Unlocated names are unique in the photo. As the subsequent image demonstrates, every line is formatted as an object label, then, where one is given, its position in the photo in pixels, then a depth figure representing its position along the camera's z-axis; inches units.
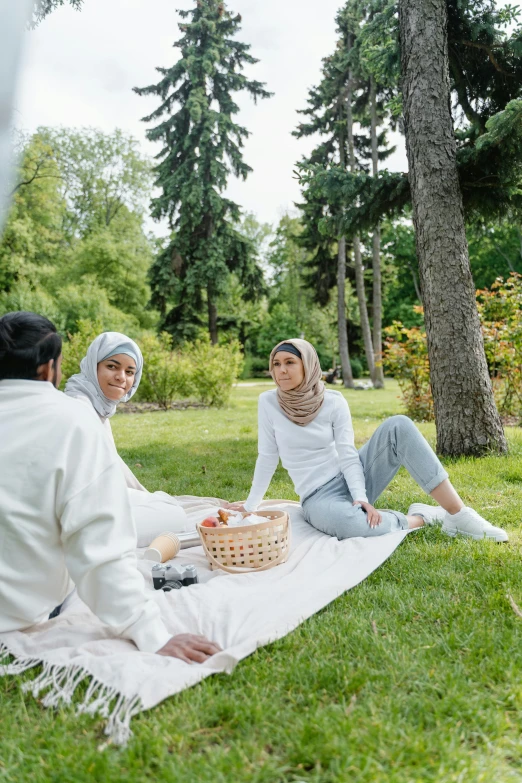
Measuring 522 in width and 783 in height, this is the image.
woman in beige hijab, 136.0
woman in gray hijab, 136.5
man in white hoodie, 74.8
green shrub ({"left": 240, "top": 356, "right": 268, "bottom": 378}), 1313.9
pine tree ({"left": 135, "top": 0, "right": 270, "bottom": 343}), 723.4
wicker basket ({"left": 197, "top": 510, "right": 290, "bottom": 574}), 118.3
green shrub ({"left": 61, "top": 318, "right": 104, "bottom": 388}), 495.5
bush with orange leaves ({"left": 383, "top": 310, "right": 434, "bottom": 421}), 360.5
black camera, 112.3
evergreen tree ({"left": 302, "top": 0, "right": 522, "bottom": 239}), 232.4
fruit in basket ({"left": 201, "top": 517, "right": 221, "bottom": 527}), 125.0
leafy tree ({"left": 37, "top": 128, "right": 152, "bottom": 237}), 1243.2
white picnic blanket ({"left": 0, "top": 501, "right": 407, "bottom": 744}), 74.0
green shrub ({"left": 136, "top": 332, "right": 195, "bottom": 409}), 518.0
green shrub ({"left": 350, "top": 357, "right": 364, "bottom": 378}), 1219.2
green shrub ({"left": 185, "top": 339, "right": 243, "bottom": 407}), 538.9
